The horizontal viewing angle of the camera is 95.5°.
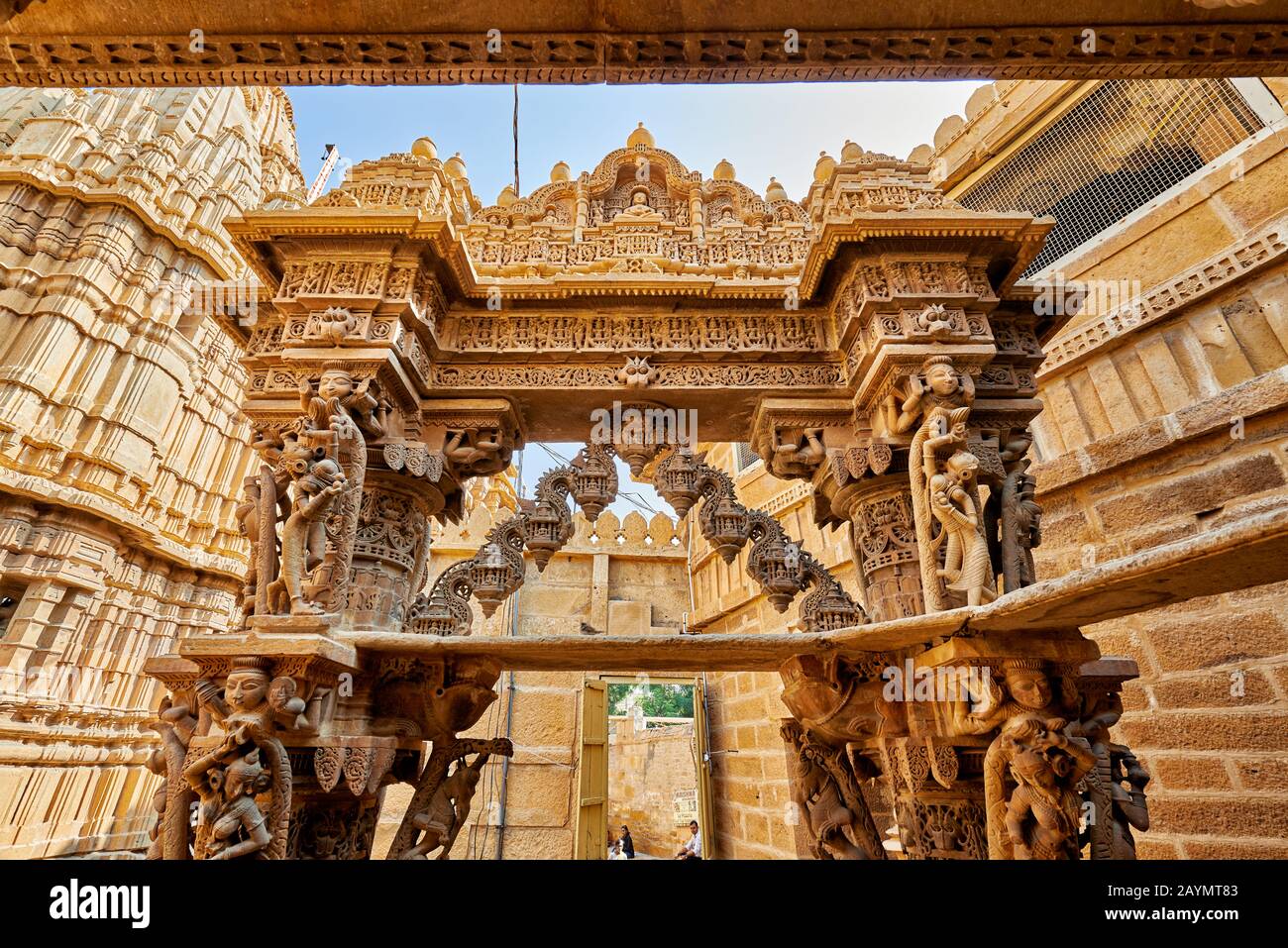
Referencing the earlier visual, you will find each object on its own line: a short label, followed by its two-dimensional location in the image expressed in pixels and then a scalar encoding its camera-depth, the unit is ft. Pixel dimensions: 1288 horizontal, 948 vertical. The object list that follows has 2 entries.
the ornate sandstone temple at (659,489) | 9.29
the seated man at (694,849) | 29.99
